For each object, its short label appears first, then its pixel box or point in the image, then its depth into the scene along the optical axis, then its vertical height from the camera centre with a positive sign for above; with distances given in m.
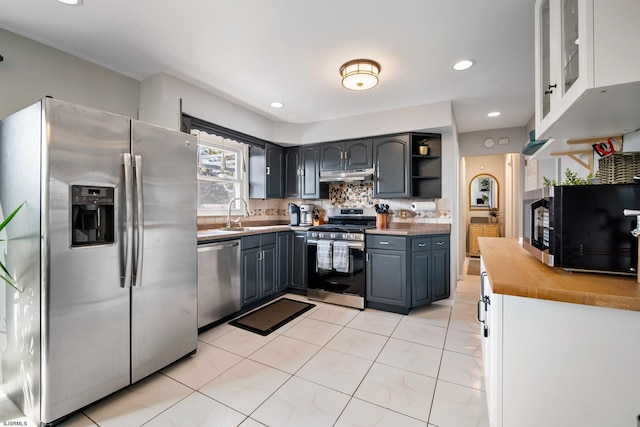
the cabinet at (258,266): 2.95 -0.62
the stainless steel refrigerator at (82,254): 1.41 -0.23
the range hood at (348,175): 3.53 +0.51
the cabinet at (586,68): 0.89 +0.54
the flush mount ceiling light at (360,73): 2.25 +1.18
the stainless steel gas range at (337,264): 3.14 -0.62
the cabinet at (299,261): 3.50 -0.63
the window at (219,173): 3.28 +0.53
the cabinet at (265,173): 3.79 +0.58
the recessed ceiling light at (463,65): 2.24 +1.26
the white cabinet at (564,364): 0.88 -0.53
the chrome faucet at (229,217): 3.28 -0.05
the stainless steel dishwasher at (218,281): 2.48 -0.66
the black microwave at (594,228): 1.01 -0.06
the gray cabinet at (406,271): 2.95 -0.65
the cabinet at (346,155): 3.54 +0.79
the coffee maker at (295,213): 3.84 +0.00
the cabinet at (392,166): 3.31 +0.59
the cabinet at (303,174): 3.88 +0.58
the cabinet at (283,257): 3.45 -0.58
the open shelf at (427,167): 3.37 +0.58
